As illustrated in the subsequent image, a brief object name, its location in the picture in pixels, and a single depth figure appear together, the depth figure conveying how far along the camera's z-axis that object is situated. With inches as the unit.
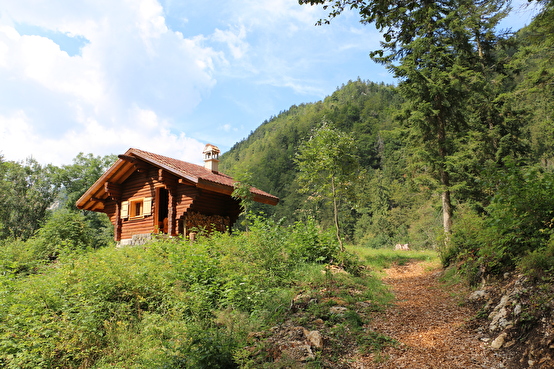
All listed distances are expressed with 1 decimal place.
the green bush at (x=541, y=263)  195.9
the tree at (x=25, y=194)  1267.2
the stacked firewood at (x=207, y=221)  580.4
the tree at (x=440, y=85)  535.2
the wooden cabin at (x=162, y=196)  569.9
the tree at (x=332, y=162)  514.5
